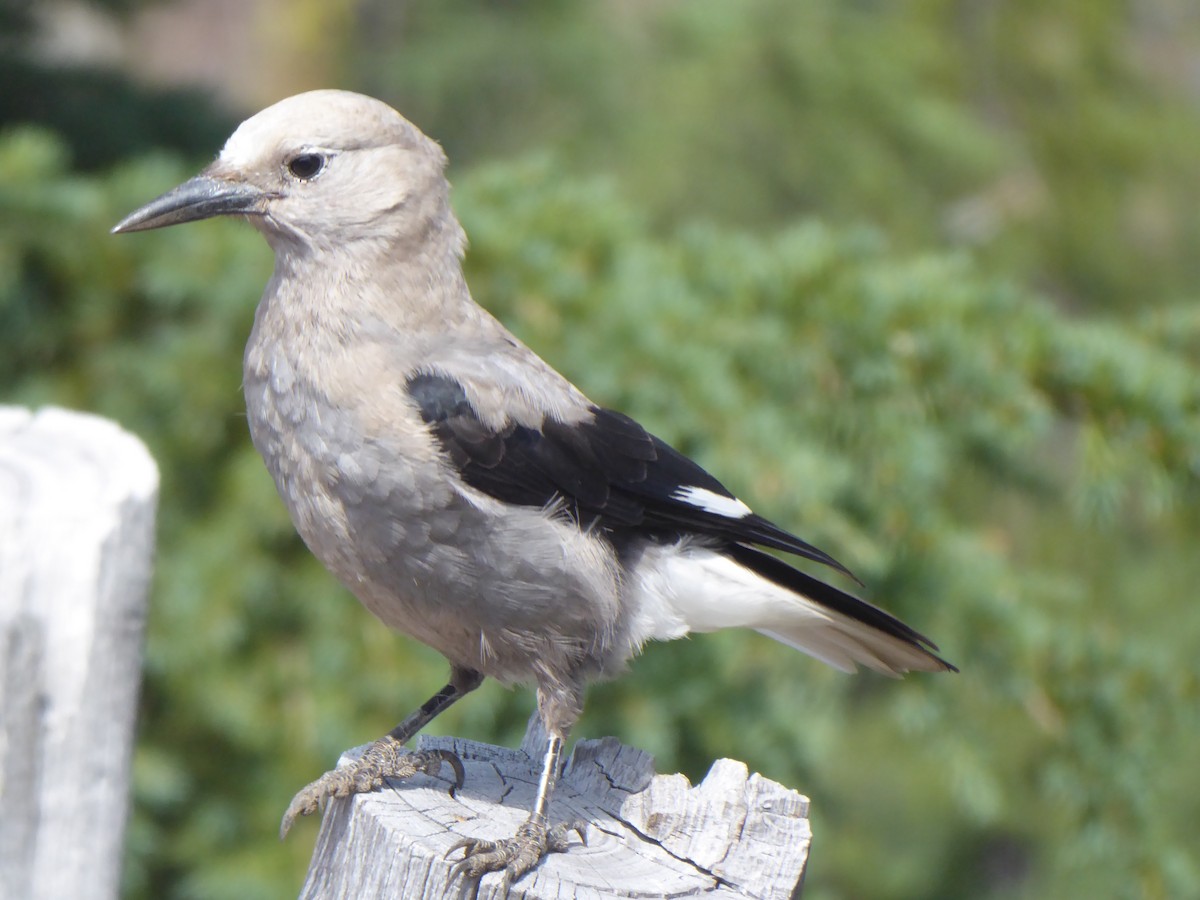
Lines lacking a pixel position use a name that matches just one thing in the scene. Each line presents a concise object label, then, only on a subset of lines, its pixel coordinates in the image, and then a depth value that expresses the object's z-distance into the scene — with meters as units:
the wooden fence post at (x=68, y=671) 4.05
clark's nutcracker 4.25
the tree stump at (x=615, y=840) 3.40
